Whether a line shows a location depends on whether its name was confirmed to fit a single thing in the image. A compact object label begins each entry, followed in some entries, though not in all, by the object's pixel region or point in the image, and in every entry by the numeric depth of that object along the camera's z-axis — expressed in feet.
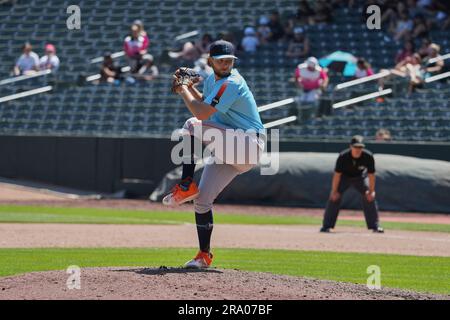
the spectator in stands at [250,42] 89.61
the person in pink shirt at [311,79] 78.48
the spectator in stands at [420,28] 83.10
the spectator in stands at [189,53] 88.69
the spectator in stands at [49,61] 93.25
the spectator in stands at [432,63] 78.24
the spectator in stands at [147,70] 88.07
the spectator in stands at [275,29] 89.97
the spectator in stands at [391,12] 85.71
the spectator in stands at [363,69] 79.61
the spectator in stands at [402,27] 84.07
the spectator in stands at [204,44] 88.54
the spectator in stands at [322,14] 89.92
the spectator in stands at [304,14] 90.48
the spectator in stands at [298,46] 86.22
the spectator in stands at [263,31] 90.38
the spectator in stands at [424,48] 79.80
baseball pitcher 29.07
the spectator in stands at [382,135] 74.33
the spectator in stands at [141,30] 90.68
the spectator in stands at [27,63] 92.79
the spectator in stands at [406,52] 80.23
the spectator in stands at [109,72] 89.04
